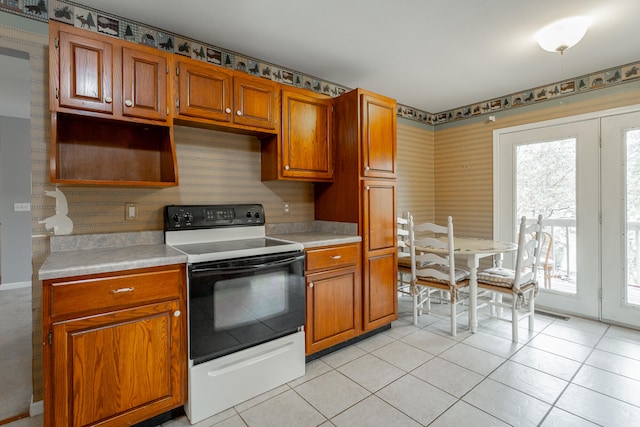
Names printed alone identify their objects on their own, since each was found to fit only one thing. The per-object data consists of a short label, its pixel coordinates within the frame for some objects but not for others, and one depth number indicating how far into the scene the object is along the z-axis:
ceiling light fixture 2.27
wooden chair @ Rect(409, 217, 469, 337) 2.91
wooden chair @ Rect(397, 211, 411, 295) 3.40
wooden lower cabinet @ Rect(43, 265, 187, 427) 1.49
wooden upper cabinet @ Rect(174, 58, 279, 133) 2.17
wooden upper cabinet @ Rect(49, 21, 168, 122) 1.77
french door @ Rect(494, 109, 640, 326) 3.06
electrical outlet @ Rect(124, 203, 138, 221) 2.23
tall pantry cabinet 2.75
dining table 2.82
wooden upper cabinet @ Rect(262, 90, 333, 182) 2.64
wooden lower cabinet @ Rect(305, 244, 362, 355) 2.43
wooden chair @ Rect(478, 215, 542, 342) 2.79
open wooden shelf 2.00
